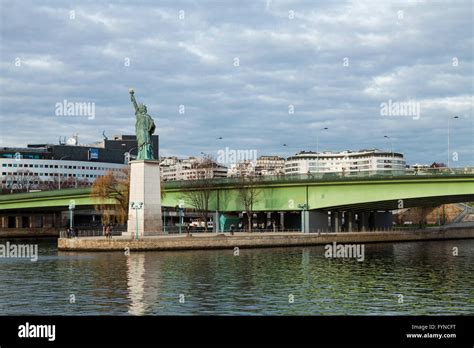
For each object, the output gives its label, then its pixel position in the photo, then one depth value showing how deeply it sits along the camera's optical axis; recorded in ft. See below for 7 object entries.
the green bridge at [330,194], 244.42
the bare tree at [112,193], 324.80
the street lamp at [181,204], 307.13
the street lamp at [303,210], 280.16
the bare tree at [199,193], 311.27
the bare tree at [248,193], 295.17
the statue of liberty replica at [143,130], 244.42
